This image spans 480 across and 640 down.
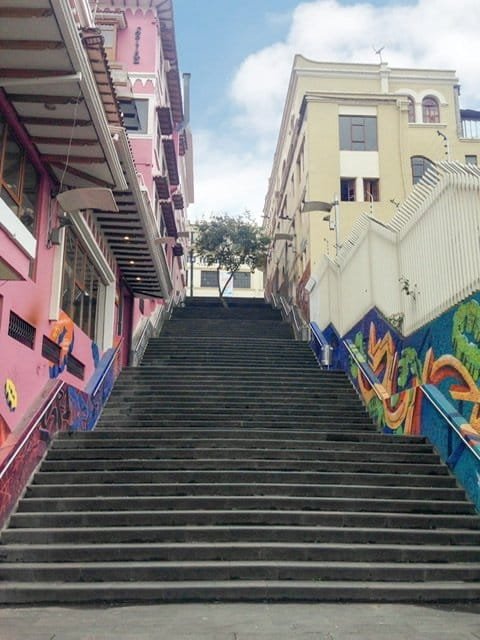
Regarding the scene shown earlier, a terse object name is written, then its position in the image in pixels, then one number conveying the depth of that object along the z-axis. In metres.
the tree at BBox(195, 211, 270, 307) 31.33
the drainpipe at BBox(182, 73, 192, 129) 27.00
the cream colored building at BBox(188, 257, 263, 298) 52.31
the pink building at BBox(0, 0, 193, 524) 6.19
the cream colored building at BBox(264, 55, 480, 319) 21.78
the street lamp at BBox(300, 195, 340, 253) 17.41
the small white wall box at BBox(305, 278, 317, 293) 18.33
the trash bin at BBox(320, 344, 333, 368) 15.14
